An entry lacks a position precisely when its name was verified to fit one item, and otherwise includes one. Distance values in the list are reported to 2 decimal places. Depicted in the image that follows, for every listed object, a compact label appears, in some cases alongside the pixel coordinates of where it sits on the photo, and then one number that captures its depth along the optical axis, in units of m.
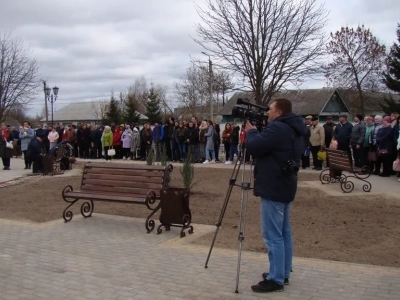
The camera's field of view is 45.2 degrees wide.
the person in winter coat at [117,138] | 22.41
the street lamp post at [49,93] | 36.72
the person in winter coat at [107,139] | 22.43
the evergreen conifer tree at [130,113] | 51.91
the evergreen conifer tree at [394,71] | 28.73
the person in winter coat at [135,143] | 22.14
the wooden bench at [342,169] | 11.25
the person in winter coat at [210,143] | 19.34
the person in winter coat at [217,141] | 19.75
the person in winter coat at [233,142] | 18.66
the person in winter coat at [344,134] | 15.67
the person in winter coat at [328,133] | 17.08
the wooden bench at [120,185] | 7.97
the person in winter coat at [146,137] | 21.30
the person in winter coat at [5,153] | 18.02
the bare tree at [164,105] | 62.79
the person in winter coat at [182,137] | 19.62
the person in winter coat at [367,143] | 14.91
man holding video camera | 4.70
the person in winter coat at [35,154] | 16.61
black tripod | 4.91
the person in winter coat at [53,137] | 22.23
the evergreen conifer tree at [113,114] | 50.81
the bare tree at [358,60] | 42.44
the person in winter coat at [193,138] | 19.52
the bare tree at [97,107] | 80.82
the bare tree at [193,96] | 52.05
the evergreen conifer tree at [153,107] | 55.62
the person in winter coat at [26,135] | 20.28
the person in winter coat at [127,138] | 22.11
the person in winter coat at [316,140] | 16.41
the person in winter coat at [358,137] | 15.03
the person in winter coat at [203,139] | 19.62
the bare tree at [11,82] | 30.77
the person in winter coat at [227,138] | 19.22
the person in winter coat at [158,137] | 20.72
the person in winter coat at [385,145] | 13.80
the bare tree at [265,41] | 16.98
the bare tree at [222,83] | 19.28
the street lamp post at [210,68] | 18.56
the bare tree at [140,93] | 73.25
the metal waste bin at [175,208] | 7.34
